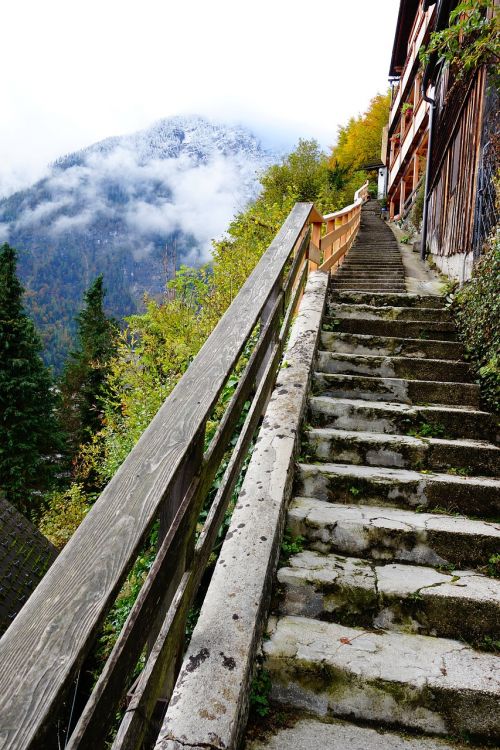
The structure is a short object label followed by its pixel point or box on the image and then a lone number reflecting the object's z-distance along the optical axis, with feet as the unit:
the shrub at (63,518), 46.06
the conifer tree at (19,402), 67.41
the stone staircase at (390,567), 5.41
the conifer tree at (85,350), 94.09
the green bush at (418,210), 38.99
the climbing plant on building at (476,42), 12.55
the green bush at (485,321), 10.57
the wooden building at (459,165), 14.93
